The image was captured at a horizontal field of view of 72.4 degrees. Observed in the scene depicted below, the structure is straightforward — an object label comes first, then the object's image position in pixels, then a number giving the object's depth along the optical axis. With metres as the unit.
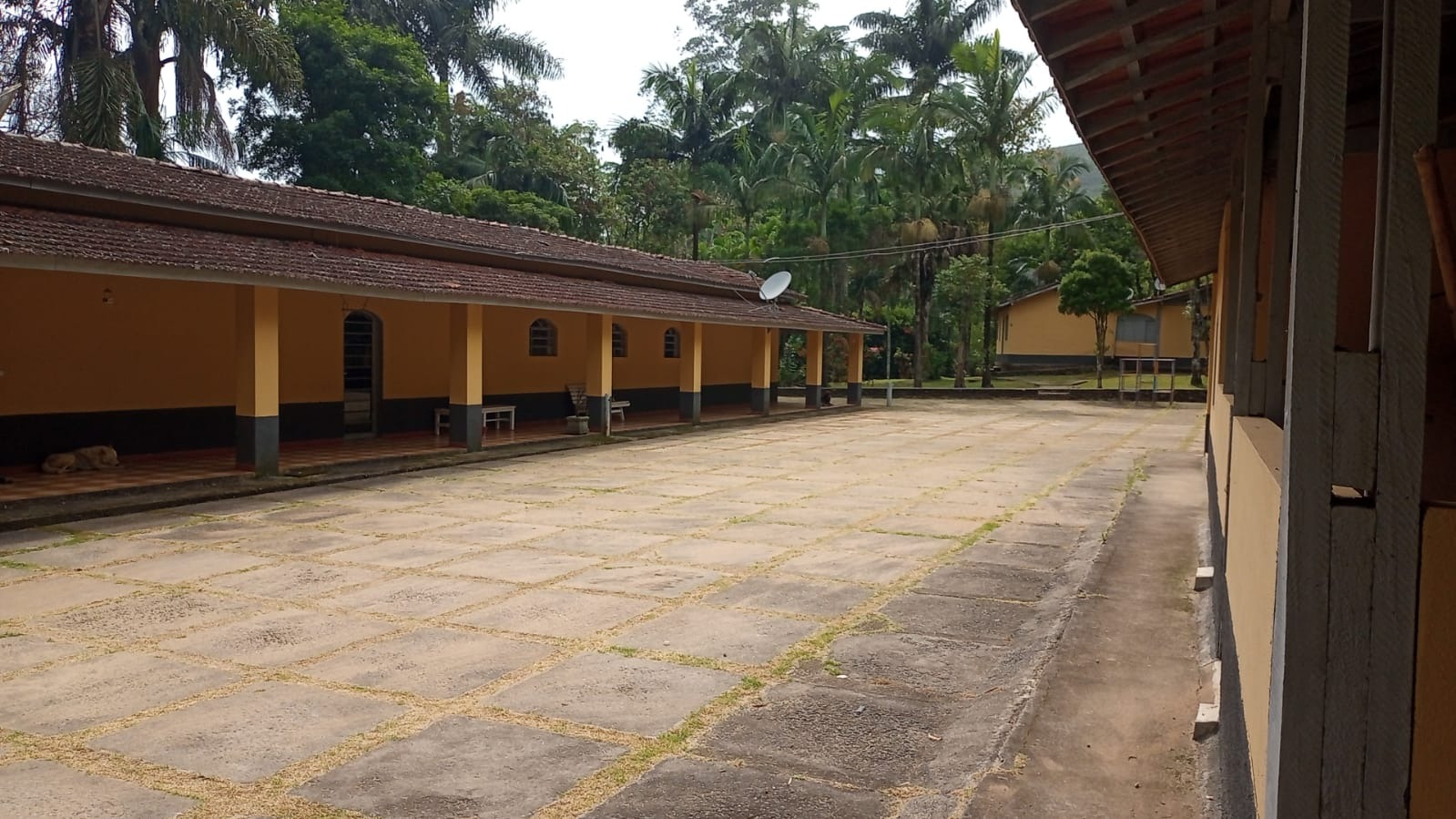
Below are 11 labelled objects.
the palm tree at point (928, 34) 41.22
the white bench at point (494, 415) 16.23
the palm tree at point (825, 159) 34.25
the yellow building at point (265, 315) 10.73
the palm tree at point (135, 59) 20.95
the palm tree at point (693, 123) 42.84
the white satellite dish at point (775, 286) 23.14
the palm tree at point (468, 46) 40.50
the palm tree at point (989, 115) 31.20
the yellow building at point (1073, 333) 36.31
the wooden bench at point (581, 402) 18.33
